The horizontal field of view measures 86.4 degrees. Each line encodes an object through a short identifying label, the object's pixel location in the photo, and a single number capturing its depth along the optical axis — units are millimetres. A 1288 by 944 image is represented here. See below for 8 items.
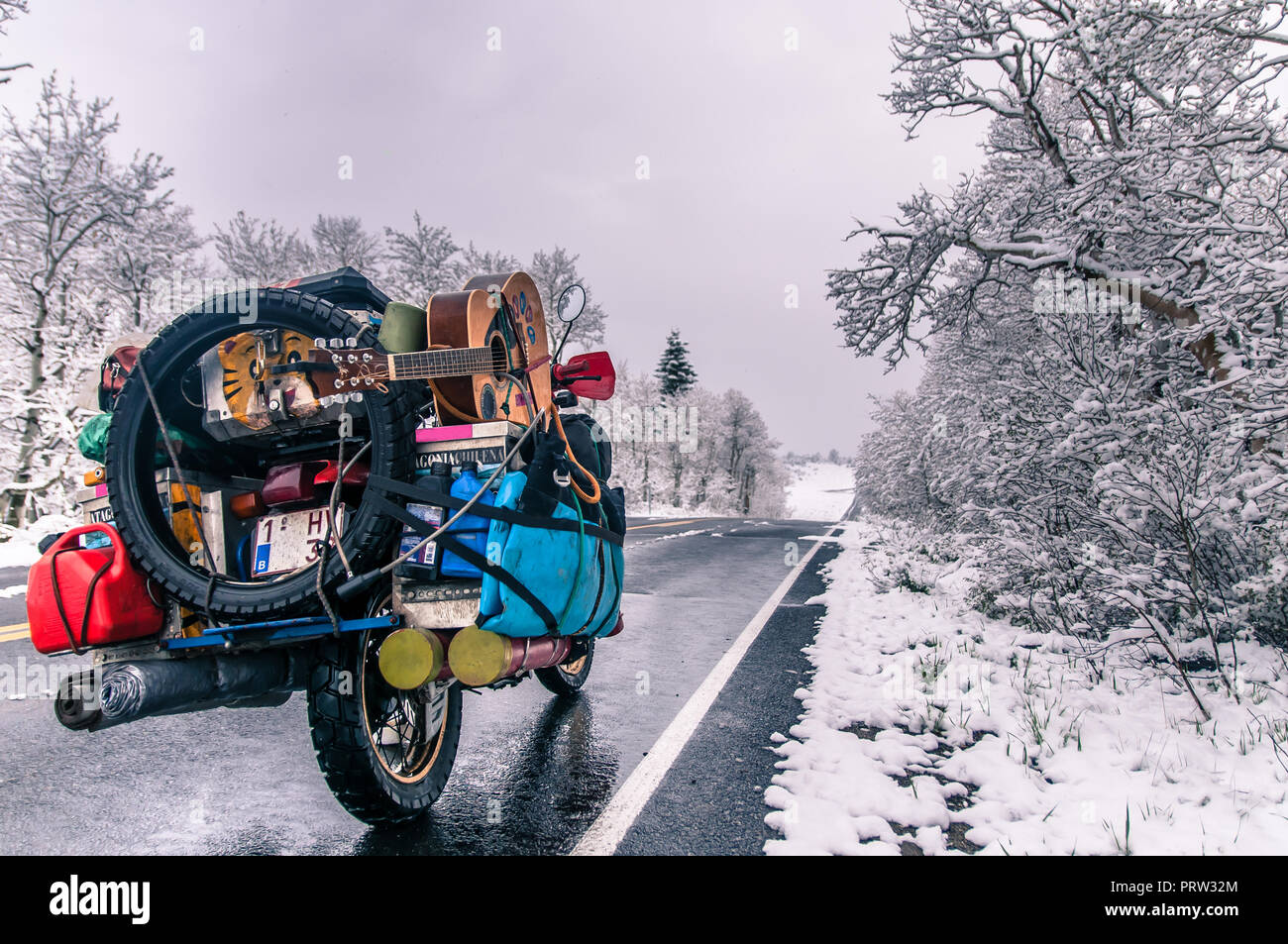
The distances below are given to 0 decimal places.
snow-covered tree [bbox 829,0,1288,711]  4633
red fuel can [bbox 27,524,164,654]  2650
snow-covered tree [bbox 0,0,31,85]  11883
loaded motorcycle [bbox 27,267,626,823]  2680
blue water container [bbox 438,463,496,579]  2795
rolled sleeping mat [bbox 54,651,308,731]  2355
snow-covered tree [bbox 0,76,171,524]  15586
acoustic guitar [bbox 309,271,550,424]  2812
